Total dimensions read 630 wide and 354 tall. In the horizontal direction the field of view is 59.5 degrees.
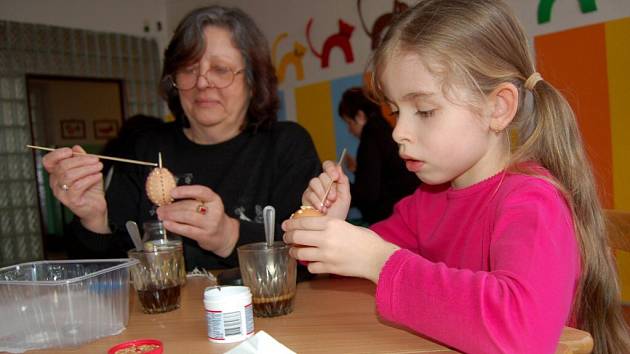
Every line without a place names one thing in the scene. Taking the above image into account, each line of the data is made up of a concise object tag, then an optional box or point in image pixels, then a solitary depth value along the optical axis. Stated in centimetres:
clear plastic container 87
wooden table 79
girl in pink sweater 75
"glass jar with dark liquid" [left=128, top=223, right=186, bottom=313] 104
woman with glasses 149
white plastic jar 84
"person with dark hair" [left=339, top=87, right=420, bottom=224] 326
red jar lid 81
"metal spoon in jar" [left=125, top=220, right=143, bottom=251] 108
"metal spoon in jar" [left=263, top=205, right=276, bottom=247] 100
